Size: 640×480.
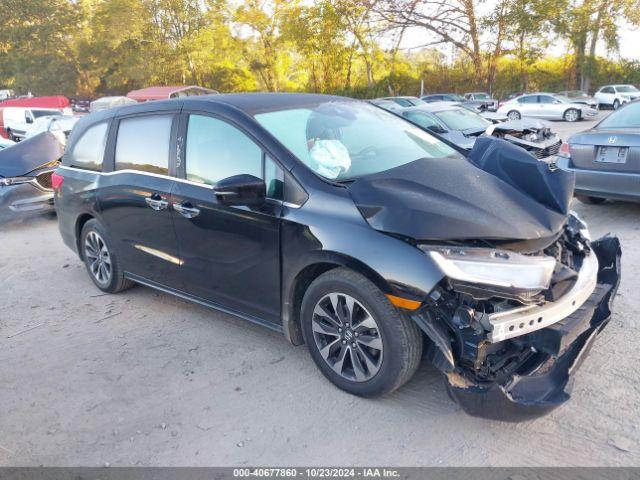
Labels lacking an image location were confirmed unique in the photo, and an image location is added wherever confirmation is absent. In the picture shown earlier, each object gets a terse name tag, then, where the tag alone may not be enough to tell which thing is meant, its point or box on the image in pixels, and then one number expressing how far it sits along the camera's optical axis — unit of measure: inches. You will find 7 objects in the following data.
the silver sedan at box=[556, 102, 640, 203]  227.9
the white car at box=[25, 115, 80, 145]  477.1
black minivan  103.1
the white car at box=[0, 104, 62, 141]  857.4
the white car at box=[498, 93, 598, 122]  941.2
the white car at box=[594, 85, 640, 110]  1113.4
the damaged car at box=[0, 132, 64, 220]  308.3
